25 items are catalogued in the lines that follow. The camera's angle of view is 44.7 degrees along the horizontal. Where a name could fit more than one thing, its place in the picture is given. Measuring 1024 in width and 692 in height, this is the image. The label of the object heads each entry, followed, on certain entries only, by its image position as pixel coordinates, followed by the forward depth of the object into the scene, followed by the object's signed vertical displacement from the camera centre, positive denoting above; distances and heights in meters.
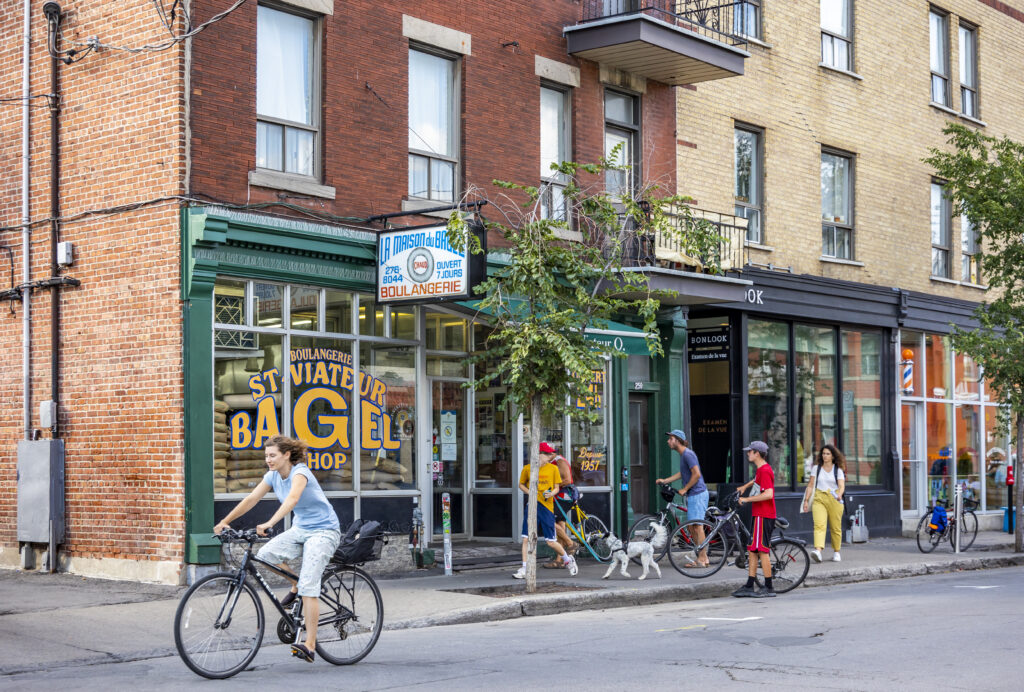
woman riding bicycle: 8.53 -0.76
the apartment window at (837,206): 22.45 +3.74
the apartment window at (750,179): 20.86 +3.91
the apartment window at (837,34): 22.70 +6.91
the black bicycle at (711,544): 14.95 -1.61
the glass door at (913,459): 24.00 -0.95
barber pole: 23.80 +0.74
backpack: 19.58 -1.75
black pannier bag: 8.88 -0.93
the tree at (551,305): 13.22 +1.19
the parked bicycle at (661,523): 15.62 -1.50
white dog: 14.68 -1.68
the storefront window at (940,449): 24.52 -0.78
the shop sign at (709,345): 20.06 +1.08
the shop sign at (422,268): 13.95 +1.66
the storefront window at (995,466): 26.11 -1.19
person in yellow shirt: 15.25 -1.04
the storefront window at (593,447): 18.00 -0.50
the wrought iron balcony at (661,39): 17.55 +5.35
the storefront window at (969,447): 25.39 -0.77
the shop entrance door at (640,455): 19.31 -0.67
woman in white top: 17.83 -1.16
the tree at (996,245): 19.98 +2.82
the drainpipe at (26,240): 14.75 +2.10
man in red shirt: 13.62 -1.19
